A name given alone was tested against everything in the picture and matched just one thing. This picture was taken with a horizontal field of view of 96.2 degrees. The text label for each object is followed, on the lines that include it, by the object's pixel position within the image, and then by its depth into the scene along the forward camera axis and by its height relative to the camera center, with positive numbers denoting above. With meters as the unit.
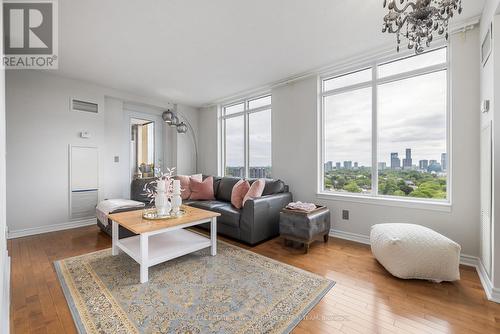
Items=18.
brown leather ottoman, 2.82 -0.78
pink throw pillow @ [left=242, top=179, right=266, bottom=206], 3.36 -0.38
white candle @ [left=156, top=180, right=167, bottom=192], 2.61 -0.24
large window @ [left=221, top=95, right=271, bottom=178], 4.61 +0.61
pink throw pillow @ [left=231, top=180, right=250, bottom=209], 3.51 -0.44
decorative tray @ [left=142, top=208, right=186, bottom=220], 2.52 -0.58
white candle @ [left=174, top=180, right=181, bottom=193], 2.78 -0.26
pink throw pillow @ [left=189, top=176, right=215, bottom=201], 4.29 -0.48
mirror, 4.96 +0.40
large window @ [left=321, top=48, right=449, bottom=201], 2.76 +0.51
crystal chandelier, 1.48 +1.04
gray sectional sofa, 3.04 -0.71
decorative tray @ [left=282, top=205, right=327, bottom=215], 2.88 -0.60
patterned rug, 1.57 -1.10
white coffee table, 2.12 -0.88
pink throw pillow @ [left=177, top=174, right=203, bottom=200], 4.34 -0.39
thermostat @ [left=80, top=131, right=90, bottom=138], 4.02 +0.56
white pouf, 2.06 -0.84
